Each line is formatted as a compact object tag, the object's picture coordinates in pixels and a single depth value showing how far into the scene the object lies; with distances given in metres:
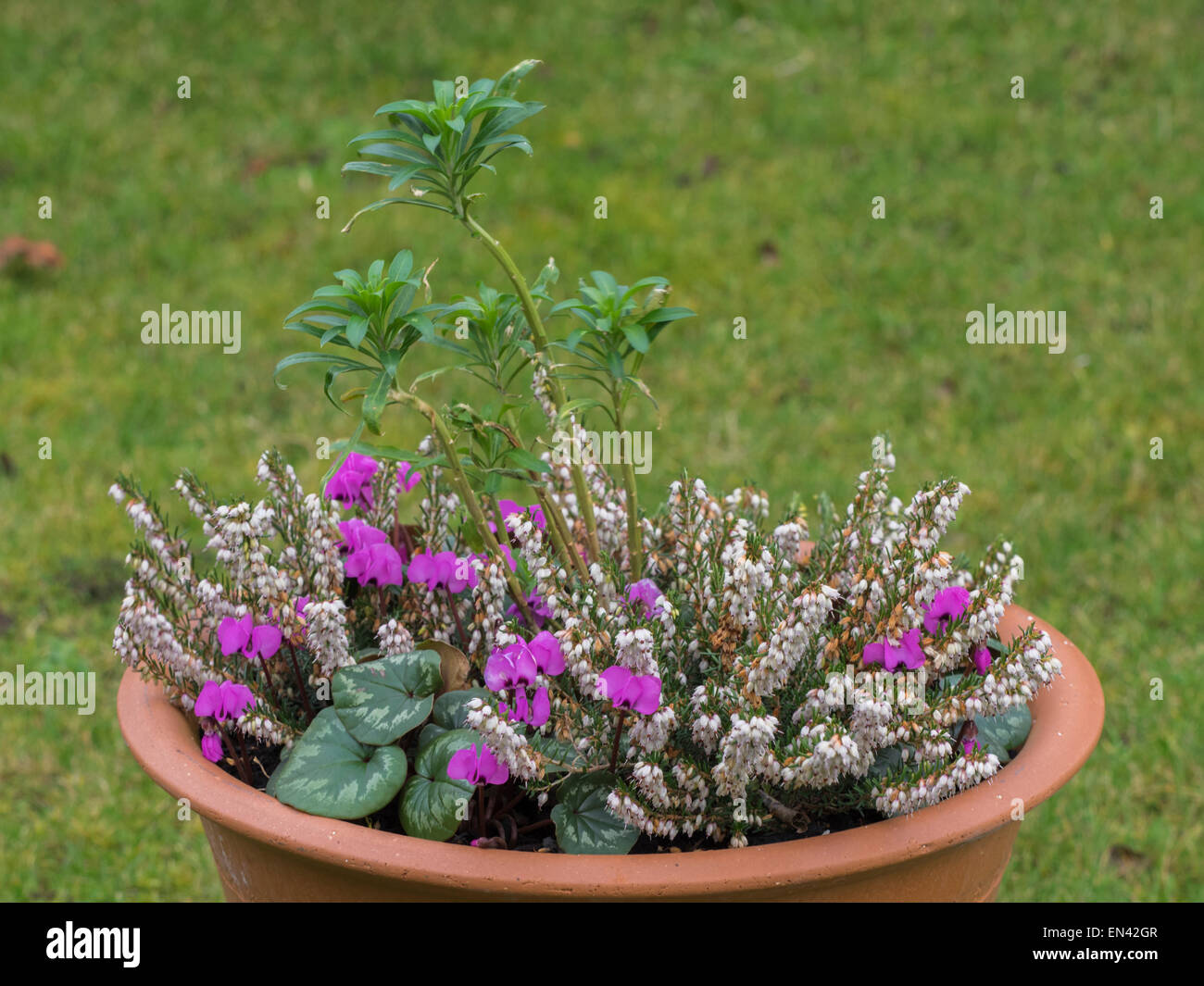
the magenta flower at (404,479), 1.64
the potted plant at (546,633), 1.58
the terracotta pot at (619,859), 1.54
